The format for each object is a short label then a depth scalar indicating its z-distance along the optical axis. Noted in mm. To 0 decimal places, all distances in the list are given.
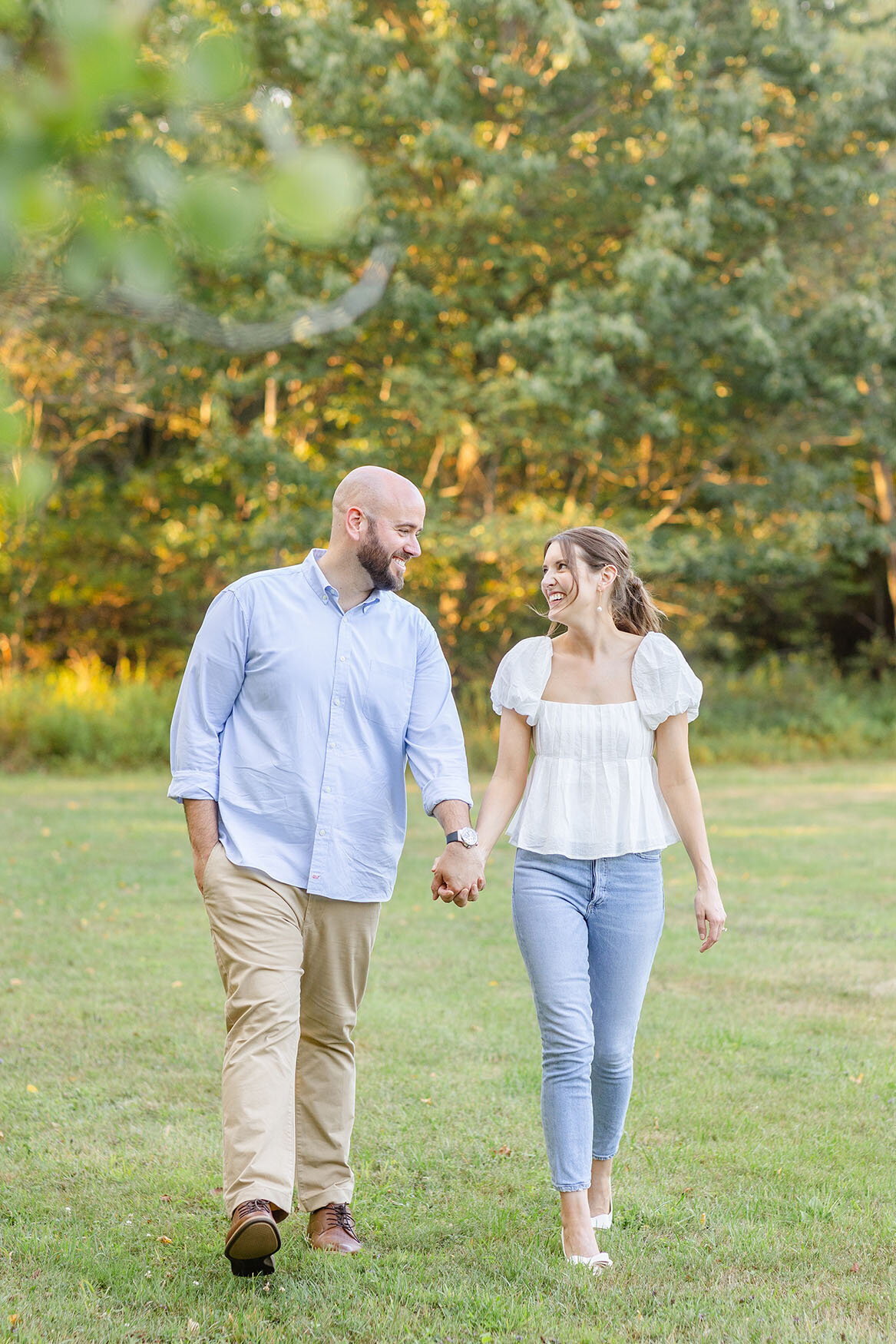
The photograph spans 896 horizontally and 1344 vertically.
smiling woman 9301
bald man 9251
